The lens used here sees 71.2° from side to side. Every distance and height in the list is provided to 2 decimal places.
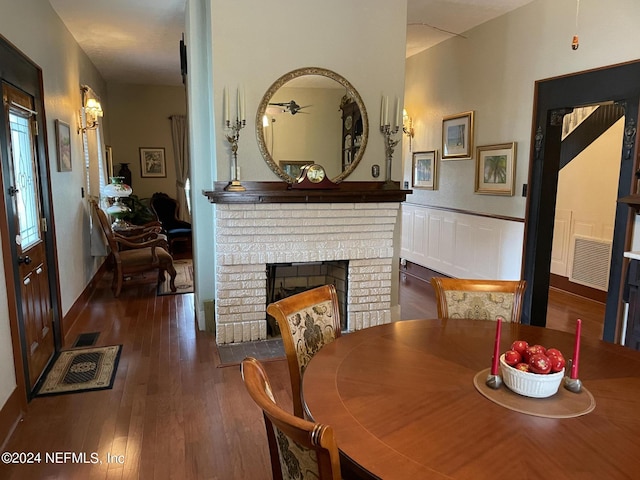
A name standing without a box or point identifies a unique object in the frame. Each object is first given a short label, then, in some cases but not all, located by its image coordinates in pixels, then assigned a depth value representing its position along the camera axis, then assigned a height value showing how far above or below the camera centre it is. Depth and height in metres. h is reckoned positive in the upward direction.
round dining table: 0.99 -0.62
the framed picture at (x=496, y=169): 4.17 +0.11
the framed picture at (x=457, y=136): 4.73 +0.48
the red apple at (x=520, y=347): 1.33 -0.49
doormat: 2.79 -1.30
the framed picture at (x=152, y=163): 7.48 +0.25
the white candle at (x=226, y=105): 3.22 +0.53
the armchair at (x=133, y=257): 4.79 -0.86
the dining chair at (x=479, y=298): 2.12 -0.56
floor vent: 3.52 -1.30
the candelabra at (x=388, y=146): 3.63 +0.27
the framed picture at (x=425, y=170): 5.37 +0.12
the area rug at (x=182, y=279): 5.09 -1.25
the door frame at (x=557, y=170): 3.14 +0.09
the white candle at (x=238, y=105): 3.26 +0.53
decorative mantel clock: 3.42 +0.00
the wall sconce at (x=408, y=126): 5.82 +0.70
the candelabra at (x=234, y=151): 3.26 +0.20
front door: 2.53 -0.35
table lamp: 5.45 -0.35
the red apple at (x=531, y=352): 1.29 -0.49
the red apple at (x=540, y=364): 1.25 -0.51
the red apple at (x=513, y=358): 1.30 -0.52
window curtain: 7.50 +0.36
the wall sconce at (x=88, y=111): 4.93 +0.75
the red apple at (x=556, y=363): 1.26 -0.51
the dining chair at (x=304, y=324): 1.71 -0.59
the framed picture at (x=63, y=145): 3.69 +0.28
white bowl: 1.24 -0.56
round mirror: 3.41 +0.43
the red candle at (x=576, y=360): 1.33 -0.53
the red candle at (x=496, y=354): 1.32 -0.51
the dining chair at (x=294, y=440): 0.85 -0.52
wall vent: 4.57 -0.84
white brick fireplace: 3.39 -0.55
